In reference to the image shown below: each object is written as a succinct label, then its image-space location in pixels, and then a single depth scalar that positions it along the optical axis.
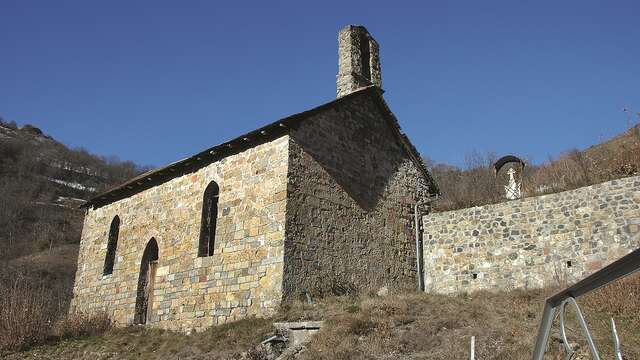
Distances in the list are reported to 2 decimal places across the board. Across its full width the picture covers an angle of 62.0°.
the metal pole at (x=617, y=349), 3.23
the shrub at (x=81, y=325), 15.98
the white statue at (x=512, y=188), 17.48
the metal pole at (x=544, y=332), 3.30
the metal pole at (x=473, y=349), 8.82
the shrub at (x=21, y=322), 15.03
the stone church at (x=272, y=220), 13.42
